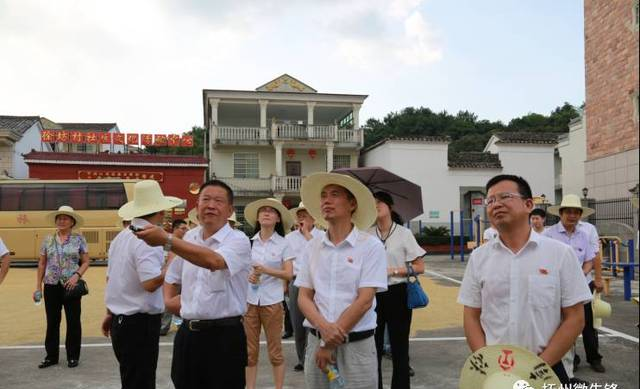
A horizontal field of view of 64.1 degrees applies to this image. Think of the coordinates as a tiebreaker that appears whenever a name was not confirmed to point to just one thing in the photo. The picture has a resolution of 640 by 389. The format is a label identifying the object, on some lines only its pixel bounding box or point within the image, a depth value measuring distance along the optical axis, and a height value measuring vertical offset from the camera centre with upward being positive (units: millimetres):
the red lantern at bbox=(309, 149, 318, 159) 29117 +3138
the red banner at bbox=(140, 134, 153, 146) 26641 +3631
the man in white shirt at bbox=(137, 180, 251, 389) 3016 -618
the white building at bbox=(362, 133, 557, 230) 27047 +2124
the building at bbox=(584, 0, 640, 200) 16609 +3662
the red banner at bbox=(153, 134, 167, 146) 26594 +3584
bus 17594 +45
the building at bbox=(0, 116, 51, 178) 25312 +3562
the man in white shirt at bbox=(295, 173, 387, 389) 2793 -461
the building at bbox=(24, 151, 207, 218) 23703 +1918
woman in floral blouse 5680 -795
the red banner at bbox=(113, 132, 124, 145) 26422 +3652
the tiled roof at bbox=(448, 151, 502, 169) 27250 +2560
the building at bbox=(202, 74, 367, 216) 27828 +3743
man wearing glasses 2352 -375
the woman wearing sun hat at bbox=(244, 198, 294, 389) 4566 -708
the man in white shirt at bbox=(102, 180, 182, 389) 3570 -677
